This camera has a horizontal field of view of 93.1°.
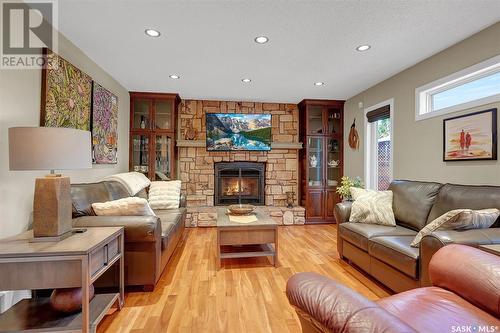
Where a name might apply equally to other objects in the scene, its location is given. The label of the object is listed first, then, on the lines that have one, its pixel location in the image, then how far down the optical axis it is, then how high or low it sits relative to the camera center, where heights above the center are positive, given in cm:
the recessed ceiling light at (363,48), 262 +134
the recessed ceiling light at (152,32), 231 +133
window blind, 369 +87
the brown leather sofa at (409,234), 171 -63
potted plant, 400 -31
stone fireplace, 487 +12
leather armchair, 66 -53
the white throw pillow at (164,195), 362 -45
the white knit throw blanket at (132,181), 323 -22
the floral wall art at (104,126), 303 +57
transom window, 232 +87
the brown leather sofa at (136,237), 205 -64
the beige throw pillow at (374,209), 271 -49
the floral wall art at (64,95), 213 +72
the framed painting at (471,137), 227 +32
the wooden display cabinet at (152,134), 451 +61
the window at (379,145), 375 +37
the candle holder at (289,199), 492 -68
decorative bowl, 305 -56
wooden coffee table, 267 -78
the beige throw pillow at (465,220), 177 -40
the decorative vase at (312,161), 500 +12
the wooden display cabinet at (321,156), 492 +23
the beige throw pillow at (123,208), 216 -38
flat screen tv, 483 +72
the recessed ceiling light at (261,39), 243 +133
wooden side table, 135 -63
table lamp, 144 +2
